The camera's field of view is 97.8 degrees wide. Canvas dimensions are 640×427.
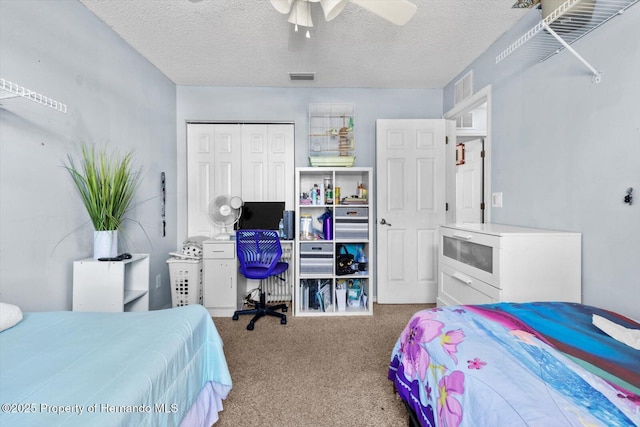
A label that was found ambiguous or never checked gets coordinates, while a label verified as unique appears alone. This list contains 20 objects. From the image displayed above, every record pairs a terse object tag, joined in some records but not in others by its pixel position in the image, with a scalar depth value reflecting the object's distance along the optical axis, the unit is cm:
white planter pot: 195
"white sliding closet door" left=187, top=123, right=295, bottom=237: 358
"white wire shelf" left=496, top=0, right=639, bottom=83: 145
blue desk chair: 284
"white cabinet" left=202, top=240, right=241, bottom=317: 306
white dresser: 163
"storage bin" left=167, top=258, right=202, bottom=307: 300
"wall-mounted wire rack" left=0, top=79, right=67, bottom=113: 117
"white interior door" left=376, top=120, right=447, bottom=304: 343
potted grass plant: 194
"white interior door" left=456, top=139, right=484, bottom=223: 414
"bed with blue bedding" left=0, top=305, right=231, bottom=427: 76
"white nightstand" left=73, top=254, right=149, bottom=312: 188
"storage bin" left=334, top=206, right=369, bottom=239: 314
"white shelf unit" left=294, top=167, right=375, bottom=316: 311
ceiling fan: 148
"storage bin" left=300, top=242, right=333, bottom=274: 312
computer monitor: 351
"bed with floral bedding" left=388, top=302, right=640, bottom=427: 69
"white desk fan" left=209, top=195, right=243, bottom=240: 319
